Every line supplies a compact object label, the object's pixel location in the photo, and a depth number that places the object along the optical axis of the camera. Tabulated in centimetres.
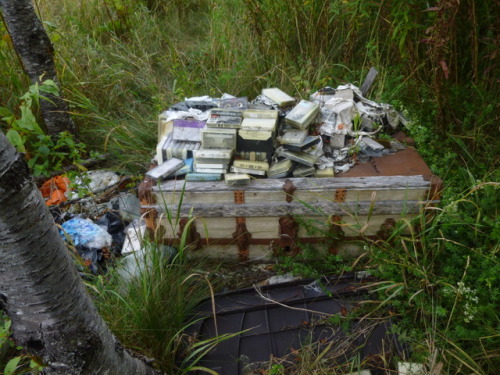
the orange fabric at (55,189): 318
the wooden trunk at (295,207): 250
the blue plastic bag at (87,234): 277
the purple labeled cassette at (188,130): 278
